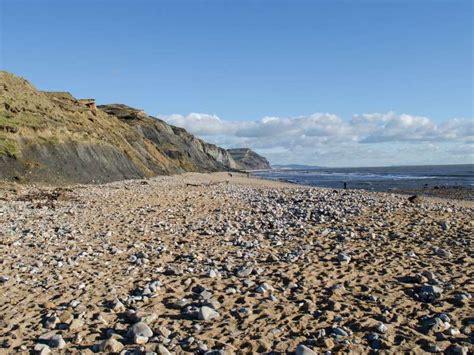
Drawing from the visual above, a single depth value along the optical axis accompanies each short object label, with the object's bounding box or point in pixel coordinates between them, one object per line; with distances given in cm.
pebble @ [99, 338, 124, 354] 586
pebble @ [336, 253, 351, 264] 1019
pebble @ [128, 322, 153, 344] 611
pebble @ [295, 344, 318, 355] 559
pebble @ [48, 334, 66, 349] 602
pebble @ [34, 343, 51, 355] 580
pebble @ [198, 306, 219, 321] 689
